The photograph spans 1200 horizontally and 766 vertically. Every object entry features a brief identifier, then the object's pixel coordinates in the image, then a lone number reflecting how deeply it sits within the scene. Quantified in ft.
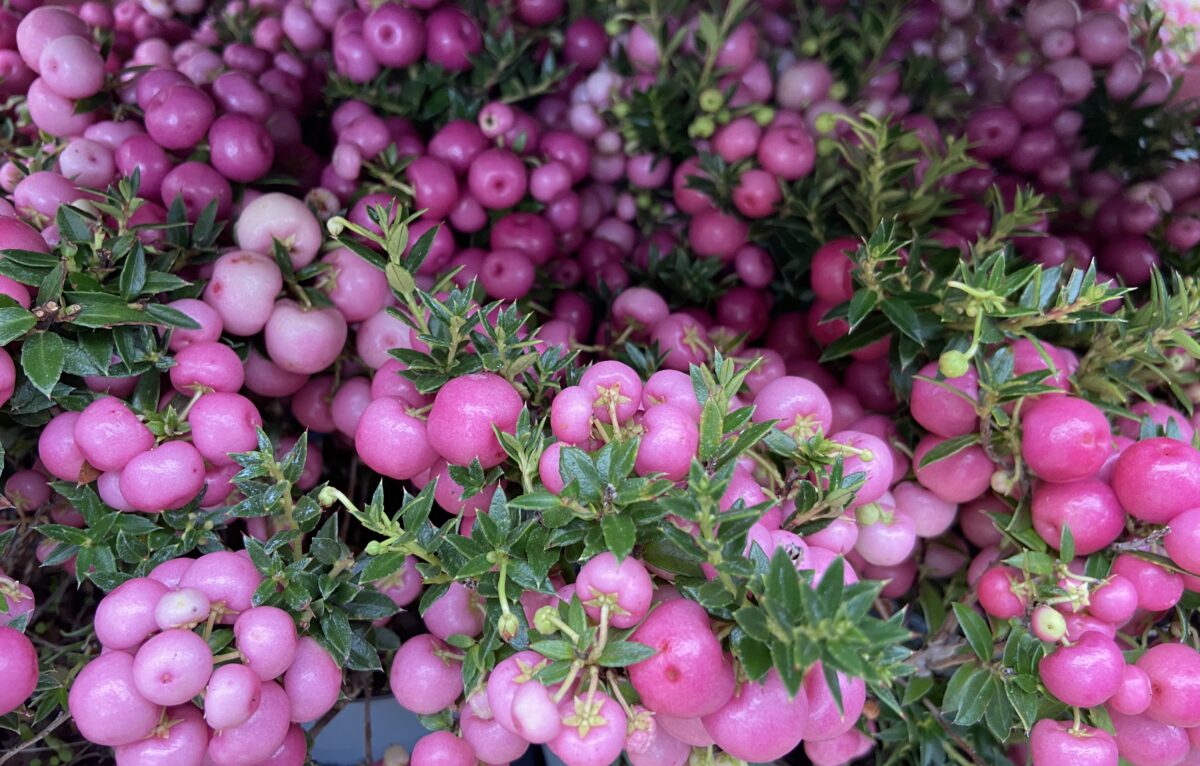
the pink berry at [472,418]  0.34
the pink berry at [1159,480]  0.36
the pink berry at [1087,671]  0.34
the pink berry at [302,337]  0.43
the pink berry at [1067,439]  0.37
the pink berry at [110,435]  0.36
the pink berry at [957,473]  0.42
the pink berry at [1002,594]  0.38
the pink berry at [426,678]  0.36
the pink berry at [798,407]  0.38
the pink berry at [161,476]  0.36
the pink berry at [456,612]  0.37
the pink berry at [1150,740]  0.37
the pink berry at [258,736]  0.32
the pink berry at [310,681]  0.35
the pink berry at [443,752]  0.36
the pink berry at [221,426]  0.37
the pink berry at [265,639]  0.32
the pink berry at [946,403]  0.41
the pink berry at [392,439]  0.37
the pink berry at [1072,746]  0.35
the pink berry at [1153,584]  0.37
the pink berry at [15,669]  0.32
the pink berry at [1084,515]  0.38
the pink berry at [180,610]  0.31
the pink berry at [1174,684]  0.35
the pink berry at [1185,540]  0.35
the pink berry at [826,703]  0.31
